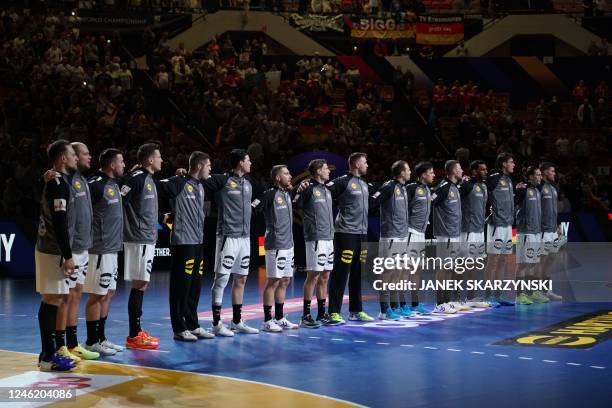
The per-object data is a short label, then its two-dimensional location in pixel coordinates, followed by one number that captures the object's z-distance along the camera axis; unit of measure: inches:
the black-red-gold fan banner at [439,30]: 1223.5
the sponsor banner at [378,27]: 1213.7
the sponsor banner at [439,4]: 1266.0
